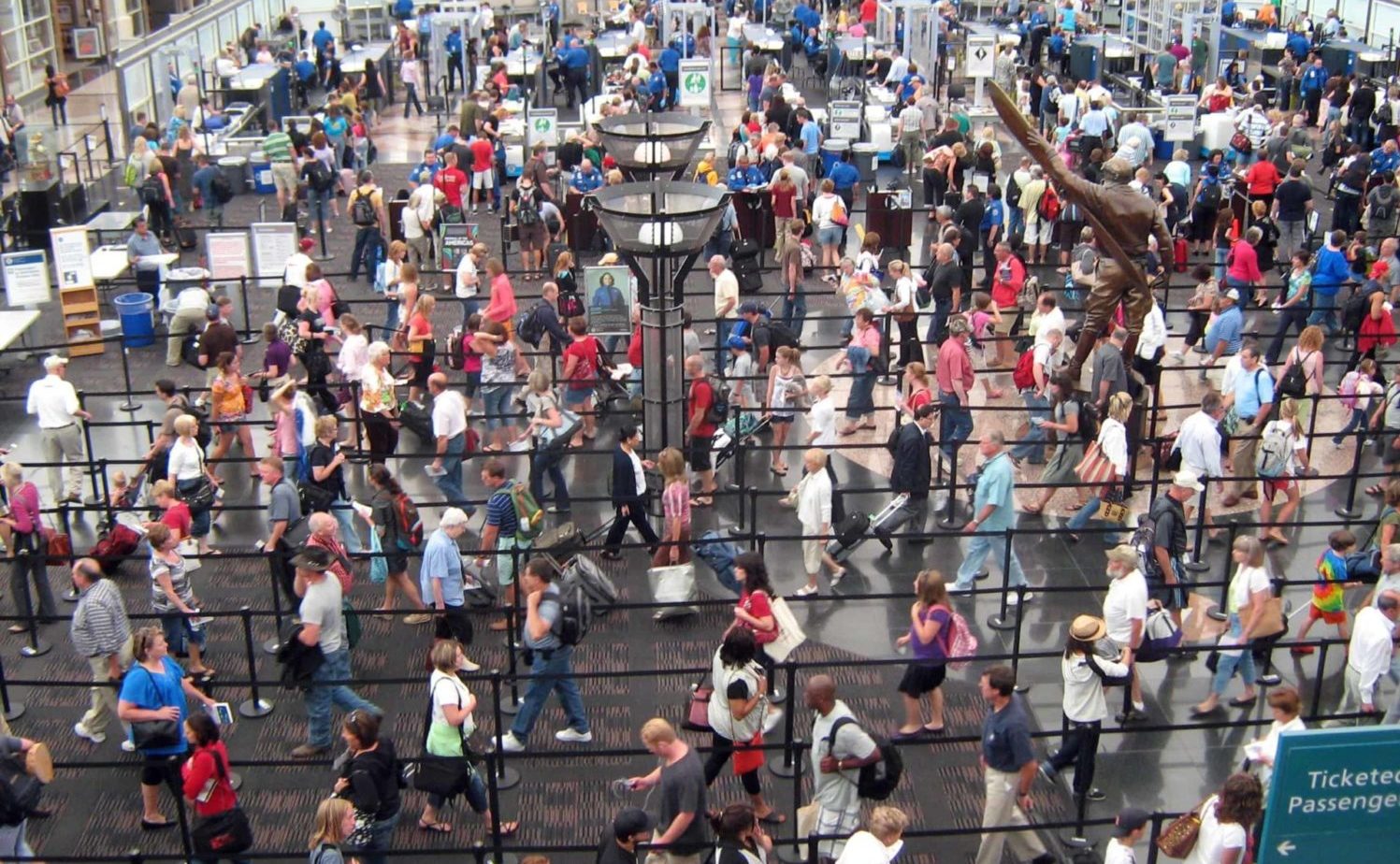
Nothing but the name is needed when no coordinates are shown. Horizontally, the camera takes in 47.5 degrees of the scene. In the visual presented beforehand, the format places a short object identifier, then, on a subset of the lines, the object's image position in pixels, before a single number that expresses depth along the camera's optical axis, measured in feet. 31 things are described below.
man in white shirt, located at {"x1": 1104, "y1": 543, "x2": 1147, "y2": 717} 35.94
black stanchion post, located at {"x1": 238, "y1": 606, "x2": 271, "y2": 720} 38.93
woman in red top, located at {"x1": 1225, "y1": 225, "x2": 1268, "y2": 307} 64.90
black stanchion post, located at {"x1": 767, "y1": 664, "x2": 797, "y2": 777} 35.88
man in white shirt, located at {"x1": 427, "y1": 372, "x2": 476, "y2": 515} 48.78
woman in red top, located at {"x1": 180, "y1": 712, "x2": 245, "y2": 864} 31.48
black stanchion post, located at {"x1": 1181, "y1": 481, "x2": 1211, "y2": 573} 45.80
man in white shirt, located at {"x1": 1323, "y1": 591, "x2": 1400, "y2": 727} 35.47
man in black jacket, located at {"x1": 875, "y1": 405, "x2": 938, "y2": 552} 46.60
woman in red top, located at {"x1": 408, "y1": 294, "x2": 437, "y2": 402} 56.44
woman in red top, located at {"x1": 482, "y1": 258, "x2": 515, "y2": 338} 58.18
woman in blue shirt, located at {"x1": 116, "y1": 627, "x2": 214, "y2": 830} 33.78
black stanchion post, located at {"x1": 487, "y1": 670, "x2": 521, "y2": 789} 35.22
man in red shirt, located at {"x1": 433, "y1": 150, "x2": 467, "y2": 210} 77.25
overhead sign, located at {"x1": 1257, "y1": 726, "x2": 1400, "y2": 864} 25.38
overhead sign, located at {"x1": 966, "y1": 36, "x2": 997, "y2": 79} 107.24
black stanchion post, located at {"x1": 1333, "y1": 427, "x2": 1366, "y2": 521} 48.75
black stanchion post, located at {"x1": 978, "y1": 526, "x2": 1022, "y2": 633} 43.04
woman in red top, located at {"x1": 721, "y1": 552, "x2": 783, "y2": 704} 36.22
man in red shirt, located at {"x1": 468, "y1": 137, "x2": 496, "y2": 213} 87.56
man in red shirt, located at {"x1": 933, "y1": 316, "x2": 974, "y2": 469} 52.01
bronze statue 52.80
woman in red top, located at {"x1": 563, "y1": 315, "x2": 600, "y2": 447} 52.95
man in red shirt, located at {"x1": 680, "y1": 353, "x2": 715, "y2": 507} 50.06
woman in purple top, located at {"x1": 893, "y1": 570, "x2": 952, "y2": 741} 35.76
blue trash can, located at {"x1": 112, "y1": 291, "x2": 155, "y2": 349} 67.56
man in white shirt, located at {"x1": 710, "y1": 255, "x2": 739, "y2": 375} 59.67
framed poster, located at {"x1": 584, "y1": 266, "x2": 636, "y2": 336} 59.47
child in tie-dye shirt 38.63
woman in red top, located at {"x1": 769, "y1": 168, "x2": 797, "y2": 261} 73.92
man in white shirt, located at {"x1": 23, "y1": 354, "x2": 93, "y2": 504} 50.24
